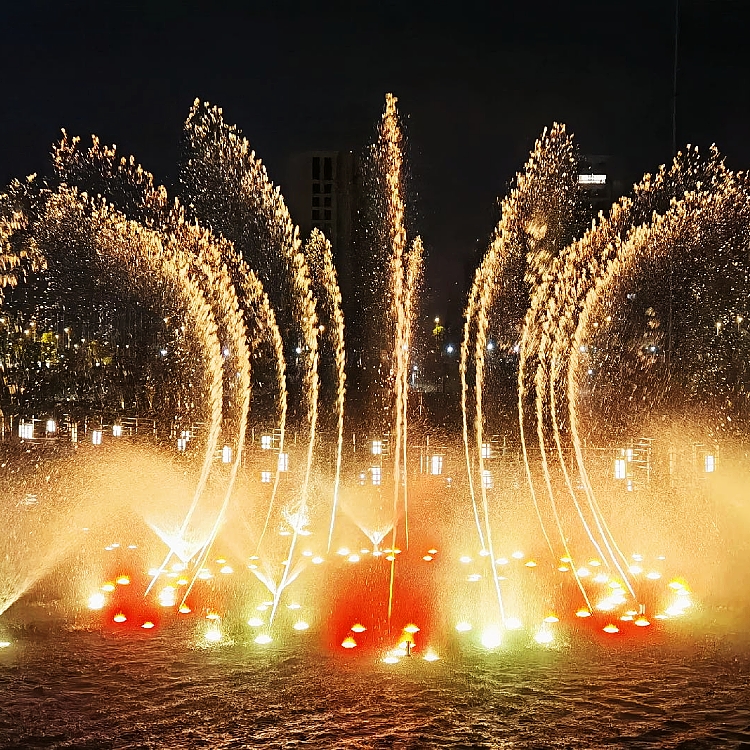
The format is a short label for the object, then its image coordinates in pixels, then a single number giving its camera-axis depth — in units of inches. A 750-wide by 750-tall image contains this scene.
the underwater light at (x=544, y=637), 322.9
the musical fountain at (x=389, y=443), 381.7
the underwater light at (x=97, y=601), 364.2
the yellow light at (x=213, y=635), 323.0
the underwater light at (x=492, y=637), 319.0
